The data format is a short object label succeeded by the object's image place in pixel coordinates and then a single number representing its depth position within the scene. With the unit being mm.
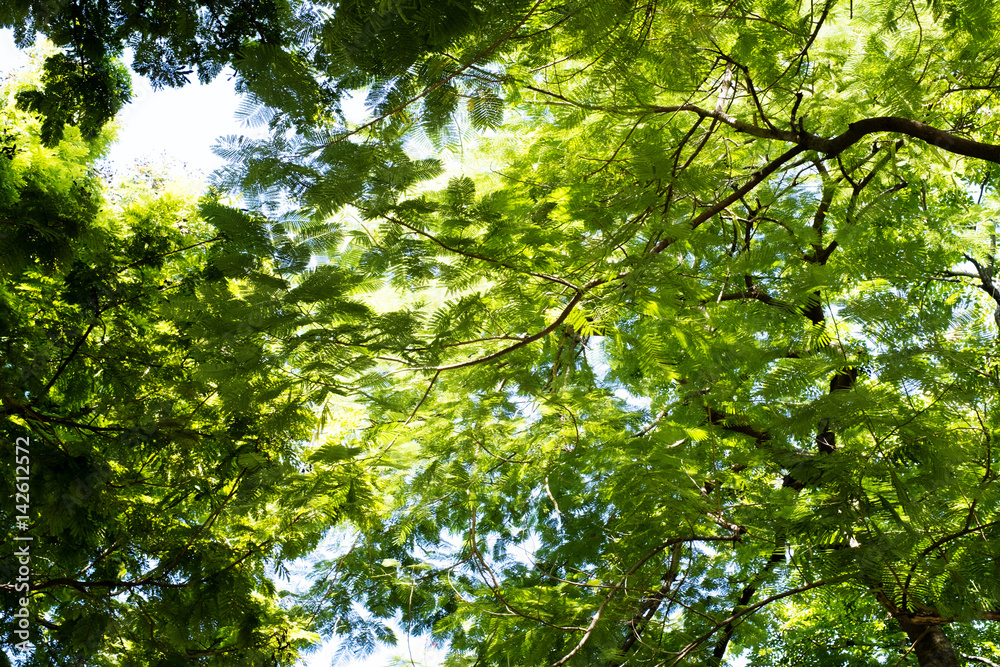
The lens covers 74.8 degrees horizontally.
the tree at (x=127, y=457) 4938
